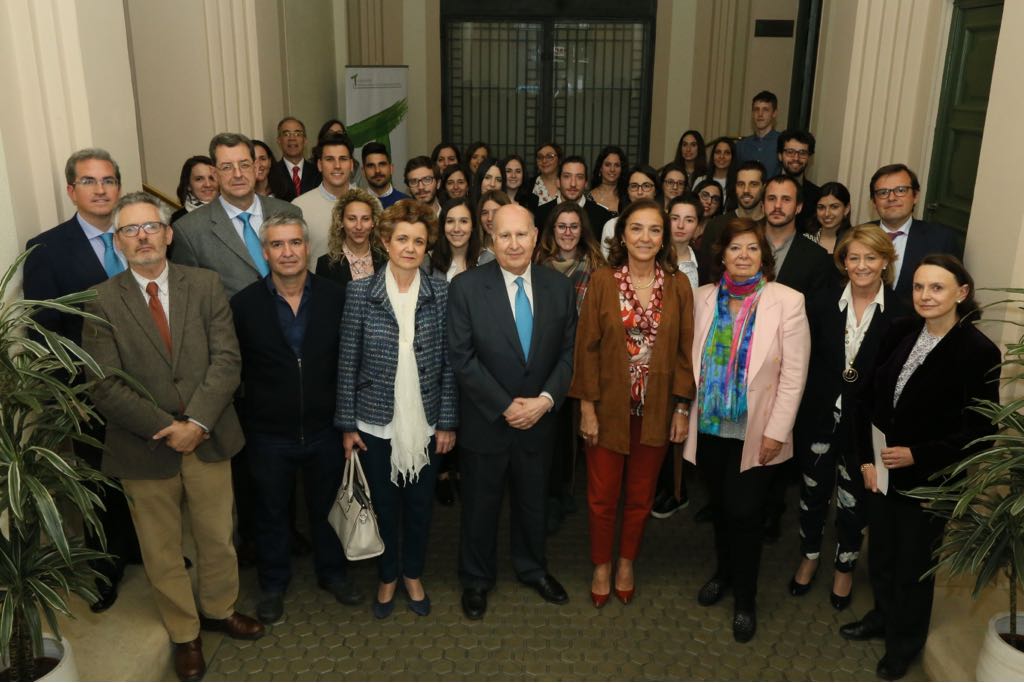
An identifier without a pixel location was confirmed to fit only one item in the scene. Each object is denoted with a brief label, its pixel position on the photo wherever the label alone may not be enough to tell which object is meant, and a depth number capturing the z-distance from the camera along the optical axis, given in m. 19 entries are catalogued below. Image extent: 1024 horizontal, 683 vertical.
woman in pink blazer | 3.19
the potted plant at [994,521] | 2.59
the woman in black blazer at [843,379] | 3.25
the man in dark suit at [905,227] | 3.73
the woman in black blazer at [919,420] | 2.81
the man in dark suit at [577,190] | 5.02
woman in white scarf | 3.23
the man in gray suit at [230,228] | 3.60
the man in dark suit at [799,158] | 4.92
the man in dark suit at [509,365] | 3.26
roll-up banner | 8.39
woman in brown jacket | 3.32
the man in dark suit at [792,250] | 3.88
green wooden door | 3.87
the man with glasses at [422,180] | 4.68
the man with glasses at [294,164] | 5.97
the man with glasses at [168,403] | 2.85
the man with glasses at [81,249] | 3.08
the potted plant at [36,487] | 2.36
